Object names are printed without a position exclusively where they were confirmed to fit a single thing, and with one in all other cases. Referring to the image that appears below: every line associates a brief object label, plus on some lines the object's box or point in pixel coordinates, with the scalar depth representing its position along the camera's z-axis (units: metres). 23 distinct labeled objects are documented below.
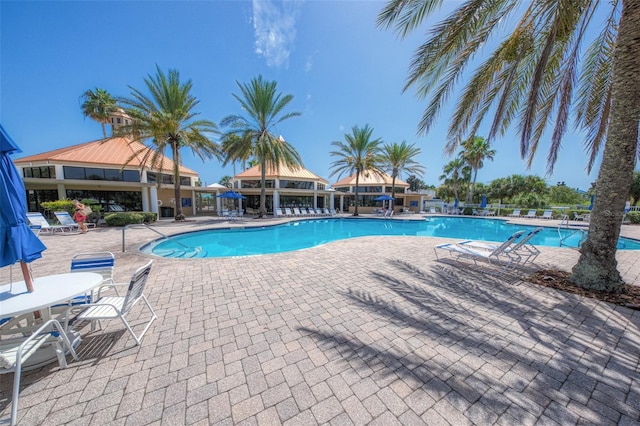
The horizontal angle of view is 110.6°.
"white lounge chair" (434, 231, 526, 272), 5.12
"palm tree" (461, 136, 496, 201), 25.19
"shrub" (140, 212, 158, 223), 14.32
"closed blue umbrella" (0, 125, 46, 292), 2.21
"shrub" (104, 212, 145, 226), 13.00
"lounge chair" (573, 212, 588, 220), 20.77
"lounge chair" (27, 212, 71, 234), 10.00
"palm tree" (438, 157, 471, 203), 27.78
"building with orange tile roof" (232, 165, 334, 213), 23.67
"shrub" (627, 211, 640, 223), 18.41
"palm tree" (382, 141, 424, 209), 23.41
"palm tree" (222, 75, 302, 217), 16.56
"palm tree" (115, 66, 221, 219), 13.49
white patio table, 2.04
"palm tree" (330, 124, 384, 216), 21.42
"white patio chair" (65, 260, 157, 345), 2.42
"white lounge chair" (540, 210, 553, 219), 22.74
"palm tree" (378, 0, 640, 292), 3.77
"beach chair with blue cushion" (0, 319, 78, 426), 1.61
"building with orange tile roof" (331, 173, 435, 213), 29.83
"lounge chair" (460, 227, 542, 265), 5.08
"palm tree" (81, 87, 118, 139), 23.45
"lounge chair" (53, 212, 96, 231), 11.01
